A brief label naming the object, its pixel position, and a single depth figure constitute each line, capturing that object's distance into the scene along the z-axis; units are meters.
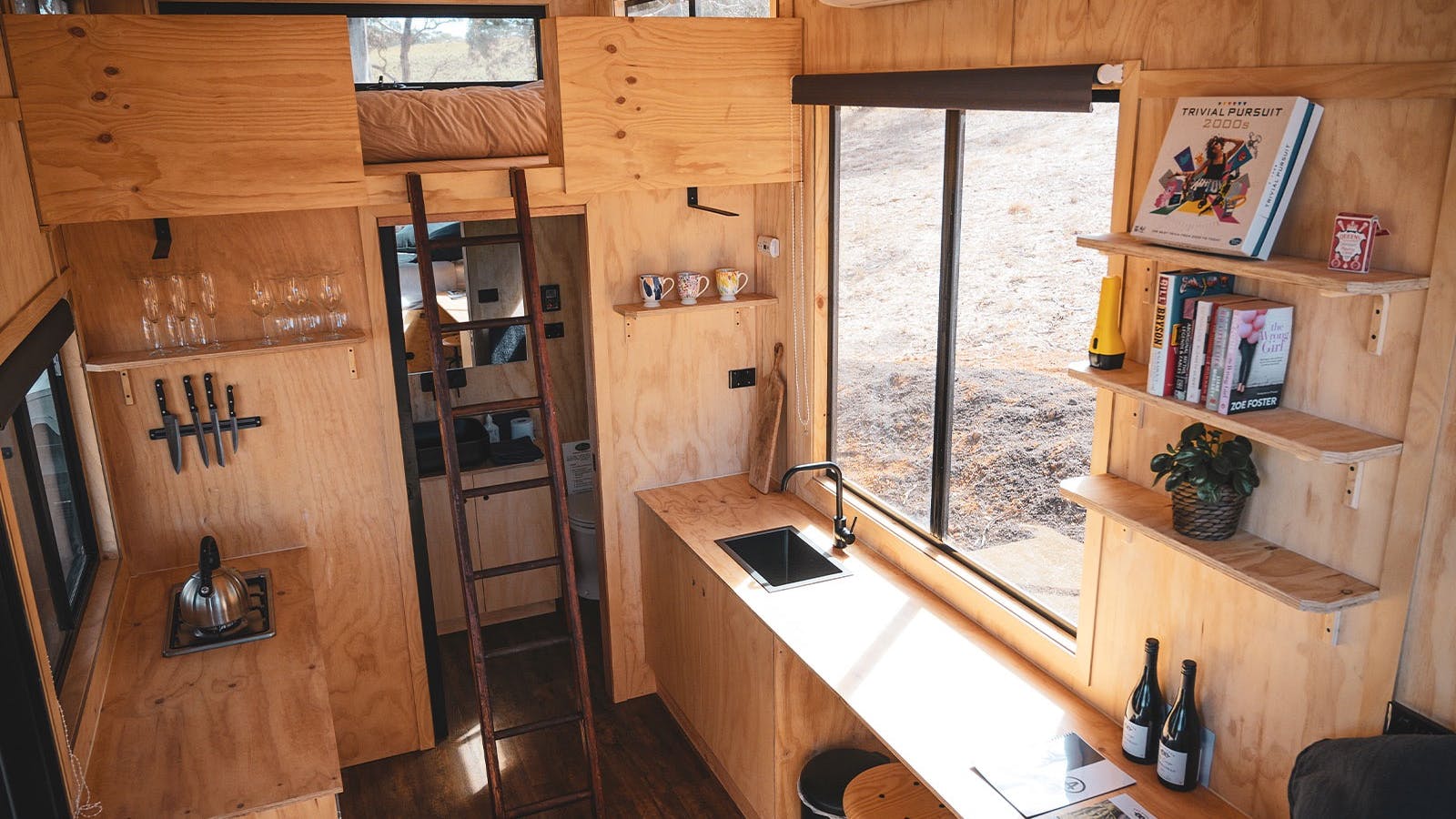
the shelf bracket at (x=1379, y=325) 1.85
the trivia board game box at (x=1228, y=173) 1.92
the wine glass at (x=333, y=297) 3.63
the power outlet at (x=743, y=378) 4.25
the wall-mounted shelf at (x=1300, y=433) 1.83
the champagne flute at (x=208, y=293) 3.41
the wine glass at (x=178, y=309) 3.38
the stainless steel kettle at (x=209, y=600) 3.15
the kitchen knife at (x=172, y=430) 3.52
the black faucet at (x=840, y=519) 3.61
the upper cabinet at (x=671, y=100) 3.38
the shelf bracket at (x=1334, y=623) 2.00
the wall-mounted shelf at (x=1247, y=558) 1.92
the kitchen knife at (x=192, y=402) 3.55
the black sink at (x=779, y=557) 3.62
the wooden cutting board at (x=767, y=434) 4.11
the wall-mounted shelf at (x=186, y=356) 3.29
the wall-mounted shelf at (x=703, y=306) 3.88
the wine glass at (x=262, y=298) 3.49
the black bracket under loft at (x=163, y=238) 3.33
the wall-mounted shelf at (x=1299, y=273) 1.74
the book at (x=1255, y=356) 1.98
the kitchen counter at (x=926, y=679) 2.45
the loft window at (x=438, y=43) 4.84
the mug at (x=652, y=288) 3.90
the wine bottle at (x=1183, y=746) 2.35
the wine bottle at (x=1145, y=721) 2.44
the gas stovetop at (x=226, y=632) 3.13
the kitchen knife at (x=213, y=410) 3.56
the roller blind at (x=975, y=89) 2.41
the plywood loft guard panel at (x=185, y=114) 2.85
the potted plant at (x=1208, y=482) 2.08
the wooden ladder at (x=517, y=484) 3.30
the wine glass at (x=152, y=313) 3.33
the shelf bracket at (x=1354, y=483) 1.95
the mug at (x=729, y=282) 3.98
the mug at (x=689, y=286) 3.94
